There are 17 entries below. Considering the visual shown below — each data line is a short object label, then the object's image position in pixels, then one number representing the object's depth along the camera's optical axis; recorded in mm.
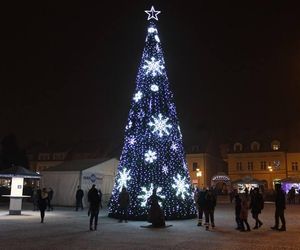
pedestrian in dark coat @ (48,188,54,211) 26631
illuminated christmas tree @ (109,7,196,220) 19141
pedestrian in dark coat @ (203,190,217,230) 16625
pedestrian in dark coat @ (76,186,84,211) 26622
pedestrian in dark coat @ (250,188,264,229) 16719
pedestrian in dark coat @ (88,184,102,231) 15525
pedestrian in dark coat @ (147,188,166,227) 16438
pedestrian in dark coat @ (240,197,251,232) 15461
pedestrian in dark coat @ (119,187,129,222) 18125
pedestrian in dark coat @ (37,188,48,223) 18378
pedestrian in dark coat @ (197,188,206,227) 17078
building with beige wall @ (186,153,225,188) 65625
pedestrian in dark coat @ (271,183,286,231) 15965
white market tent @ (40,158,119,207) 30859
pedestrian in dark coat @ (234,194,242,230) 15820
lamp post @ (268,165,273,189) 60175
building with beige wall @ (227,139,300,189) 62500
